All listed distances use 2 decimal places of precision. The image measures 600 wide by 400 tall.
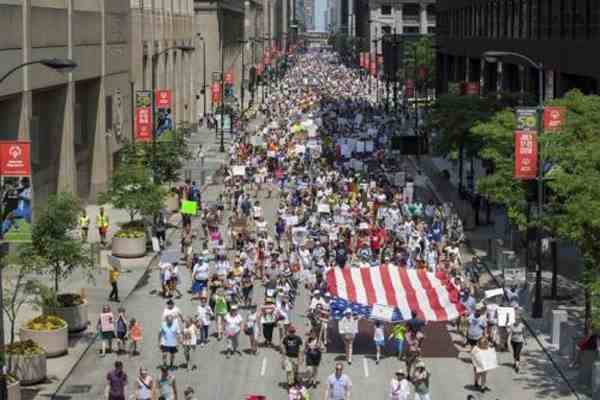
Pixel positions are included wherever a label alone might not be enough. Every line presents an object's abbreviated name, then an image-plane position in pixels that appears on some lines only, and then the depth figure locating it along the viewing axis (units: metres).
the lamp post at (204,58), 99.64
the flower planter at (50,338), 28.91
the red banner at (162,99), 59.84
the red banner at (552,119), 36.75
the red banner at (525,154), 34.44
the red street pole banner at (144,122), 51.07
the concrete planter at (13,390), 23.94
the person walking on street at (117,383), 23.98
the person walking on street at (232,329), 29.25
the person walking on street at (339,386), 23.59
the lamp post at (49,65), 22.44
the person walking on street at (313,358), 26.72
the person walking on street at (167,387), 23.12
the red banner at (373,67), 150.00
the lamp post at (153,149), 50.88
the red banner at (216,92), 98.00
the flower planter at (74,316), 31.50
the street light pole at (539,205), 33.47
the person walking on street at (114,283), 35.50
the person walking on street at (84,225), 44.94
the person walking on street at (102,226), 45.88
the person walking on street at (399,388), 23.17
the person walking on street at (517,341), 28.39
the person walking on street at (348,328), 28.48
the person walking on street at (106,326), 29.31
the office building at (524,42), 58.99
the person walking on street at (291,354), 26.17
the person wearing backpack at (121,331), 29.58
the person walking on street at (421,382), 23.56
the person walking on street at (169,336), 28.11
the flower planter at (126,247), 43.59
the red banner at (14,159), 25.70
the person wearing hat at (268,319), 29.98
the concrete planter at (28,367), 26.48
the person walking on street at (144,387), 23.31
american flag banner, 29.02
